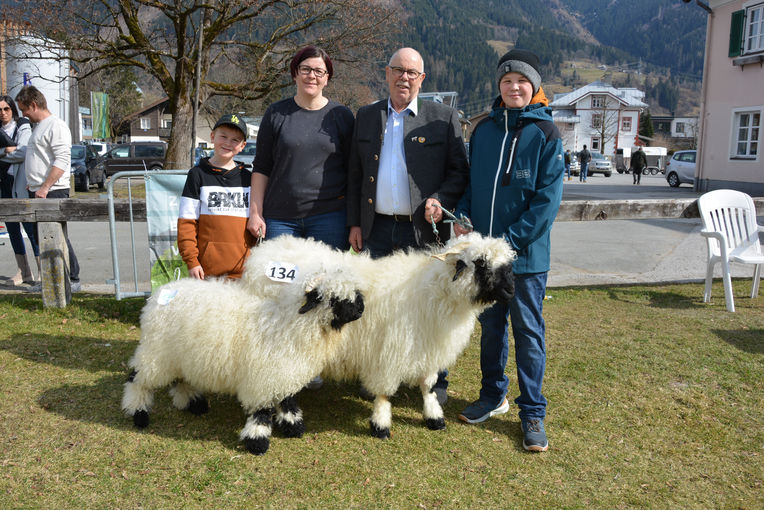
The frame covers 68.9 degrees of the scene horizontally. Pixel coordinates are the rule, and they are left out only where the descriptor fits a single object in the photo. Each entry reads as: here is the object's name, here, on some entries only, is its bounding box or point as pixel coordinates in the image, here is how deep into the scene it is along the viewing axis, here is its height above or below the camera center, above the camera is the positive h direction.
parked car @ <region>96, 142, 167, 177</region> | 28.34 +1.00
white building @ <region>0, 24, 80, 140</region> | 12.97 +3.06
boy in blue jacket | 3.64 -0.12
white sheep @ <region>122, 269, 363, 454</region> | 3.61 -1.09
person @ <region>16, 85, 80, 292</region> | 6.74 +0.31
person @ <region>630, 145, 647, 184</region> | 35.62 +0.85
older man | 4.02 +0.12
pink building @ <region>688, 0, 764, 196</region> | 22.91 +3.29
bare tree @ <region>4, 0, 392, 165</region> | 12.86 +3.51
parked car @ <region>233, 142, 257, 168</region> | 26.19 +1.05
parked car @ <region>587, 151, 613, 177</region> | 48.56 +0.81
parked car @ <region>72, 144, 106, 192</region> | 22.70 +0.26
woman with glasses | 4.15 +0.10
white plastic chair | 7.08 -0.67
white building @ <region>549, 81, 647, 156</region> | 93.62 +10.13
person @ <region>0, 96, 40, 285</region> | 7.49 +0.10
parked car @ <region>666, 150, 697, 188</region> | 30.53 +0.42
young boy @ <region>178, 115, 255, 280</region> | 4.34 -0.30
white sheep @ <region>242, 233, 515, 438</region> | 3.76 -0.95
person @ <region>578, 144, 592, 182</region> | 40.53 +0.81
